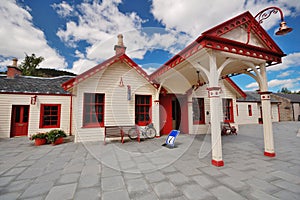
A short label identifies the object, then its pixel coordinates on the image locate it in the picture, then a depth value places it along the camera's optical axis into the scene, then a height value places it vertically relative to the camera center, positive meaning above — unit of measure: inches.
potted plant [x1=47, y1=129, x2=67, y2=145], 217.7 -43.7
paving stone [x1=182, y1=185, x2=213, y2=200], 78.4 -50.9
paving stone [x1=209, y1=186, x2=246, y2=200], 77.5 -50.5
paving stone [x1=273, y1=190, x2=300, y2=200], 76.8 -49.9
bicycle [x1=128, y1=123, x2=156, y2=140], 246.3 -41.1
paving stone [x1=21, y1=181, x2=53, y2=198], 83.7 -52.6
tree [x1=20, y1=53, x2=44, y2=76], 883.4 +312.9
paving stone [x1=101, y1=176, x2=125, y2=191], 90.2 -52.6
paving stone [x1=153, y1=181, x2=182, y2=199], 81.0 -51.6
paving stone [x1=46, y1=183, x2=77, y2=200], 80.1 -52.2
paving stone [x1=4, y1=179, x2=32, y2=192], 90.0 -53.1
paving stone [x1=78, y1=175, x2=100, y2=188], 93.7 -52.5
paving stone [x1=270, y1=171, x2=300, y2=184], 96.5 -50.5
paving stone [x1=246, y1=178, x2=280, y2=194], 84.5 -50.6
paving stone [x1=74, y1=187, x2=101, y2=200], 79.7 -52.0
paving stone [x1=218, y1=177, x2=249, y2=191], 88.2 -50.8
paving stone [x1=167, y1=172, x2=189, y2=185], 96.3 -51.8
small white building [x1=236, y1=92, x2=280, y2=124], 575.5 +1.6
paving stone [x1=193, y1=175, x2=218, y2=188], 91.7 -51.3
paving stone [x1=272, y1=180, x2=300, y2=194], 85.0 -50.2
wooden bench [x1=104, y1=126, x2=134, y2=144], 223.6 -36.4
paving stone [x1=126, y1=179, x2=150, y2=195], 86.3 -52.2
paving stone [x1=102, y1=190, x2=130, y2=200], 79.0 -51.9
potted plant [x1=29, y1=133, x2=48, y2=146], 214.2 -45.0
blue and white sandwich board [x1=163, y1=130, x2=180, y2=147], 191.4 -40.9
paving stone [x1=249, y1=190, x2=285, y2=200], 76.8 -50.2
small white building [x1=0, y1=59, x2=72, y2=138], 293.7 +5.3
